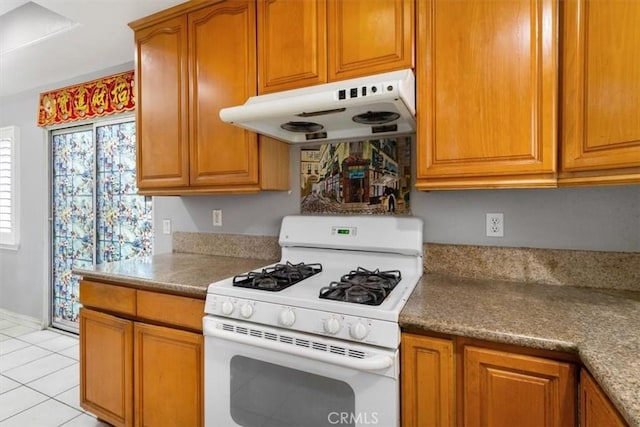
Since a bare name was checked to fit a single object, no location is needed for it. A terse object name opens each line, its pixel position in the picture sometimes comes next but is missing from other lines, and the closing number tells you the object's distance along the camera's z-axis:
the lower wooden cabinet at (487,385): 0.96
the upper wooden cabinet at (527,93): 1.12
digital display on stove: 1.76
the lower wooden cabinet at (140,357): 1.56
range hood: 1.30
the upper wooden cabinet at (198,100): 1.85
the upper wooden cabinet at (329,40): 1.48
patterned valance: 2.79
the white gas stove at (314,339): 1.14
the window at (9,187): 3.73
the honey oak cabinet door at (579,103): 1.15
